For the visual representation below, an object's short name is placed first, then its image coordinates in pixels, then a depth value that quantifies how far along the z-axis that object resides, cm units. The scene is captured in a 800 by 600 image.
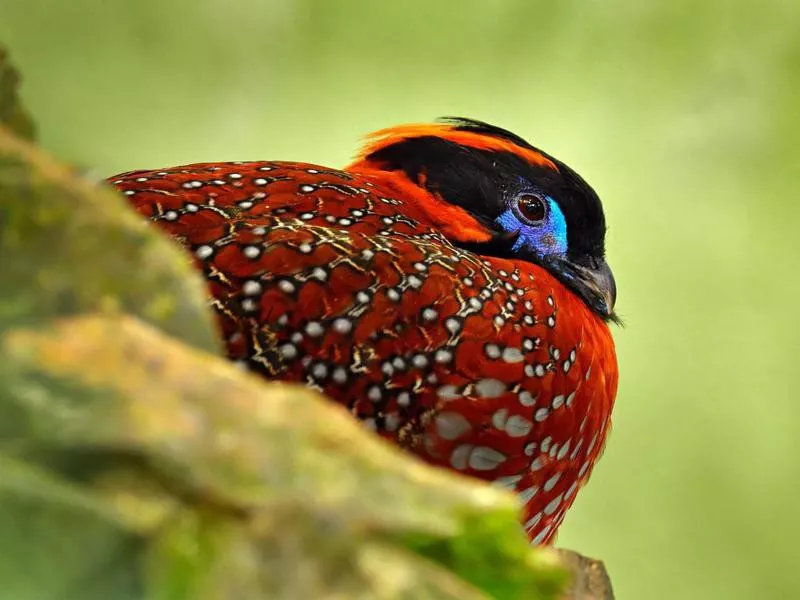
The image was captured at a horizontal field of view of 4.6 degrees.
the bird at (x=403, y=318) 320
